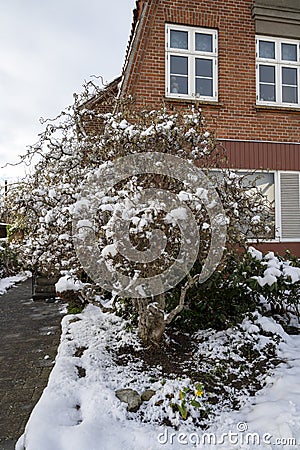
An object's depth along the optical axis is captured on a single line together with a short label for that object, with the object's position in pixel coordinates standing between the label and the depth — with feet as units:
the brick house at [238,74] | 24.50
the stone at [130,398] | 9.93
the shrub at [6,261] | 40.37
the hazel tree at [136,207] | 11.73
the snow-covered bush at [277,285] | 14.87
